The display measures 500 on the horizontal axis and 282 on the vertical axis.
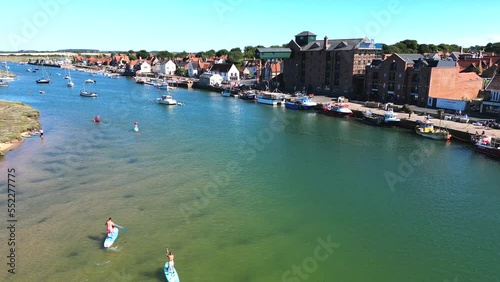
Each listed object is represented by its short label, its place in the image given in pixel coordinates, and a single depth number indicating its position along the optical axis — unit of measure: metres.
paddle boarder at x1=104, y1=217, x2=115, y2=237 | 22.61
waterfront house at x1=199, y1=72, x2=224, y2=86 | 121.04
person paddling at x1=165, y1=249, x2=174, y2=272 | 19.03
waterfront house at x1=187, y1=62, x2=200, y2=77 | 151.50
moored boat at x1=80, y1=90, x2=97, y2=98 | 92.12
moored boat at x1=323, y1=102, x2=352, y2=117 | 68.69
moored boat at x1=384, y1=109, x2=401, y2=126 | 59.22
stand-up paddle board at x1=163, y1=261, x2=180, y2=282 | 18.67
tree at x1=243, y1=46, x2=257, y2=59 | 191.12
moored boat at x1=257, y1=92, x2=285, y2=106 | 85.56
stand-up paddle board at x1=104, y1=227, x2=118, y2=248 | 22.12
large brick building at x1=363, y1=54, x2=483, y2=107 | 66.12
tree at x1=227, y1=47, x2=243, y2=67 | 162.35
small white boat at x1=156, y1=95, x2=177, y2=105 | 82.06
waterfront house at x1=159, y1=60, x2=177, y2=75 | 163.62
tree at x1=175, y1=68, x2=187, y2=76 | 157.69
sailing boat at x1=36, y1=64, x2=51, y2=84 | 124.44
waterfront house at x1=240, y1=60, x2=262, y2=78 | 138.46
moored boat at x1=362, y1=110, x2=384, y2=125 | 61.09
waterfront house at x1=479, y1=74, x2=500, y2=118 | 56.81
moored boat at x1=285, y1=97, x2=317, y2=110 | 77.88
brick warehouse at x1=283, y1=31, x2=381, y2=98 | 82.94
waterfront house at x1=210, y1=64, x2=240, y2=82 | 131.12
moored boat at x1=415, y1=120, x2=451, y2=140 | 50.44
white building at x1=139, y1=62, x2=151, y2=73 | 172.88
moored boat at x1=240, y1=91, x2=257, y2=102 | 93.06
